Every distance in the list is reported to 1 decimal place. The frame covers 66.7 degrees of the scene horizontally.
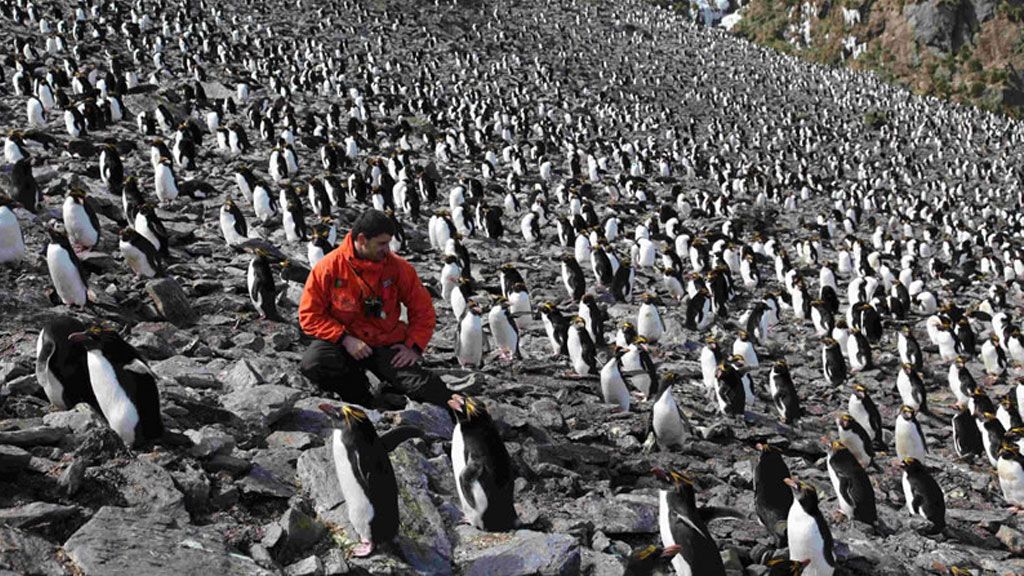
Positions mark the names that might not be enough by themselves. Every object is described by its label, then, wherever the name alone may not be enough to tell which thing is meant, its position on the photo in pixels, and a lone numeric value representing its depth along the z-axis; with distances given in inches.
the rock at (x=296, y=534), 161.2
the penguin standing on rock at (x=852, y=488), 295.1
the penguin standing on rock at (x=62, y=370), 197.9
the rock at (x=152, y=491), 159.5
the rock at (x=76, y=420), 183.3
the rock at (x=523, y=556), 168.2
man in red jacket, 235.1
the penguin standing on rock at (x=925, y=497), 309.1
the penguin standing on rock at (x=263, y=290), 357.4
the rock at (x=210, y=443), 187.8
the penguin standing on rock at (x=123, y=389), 185.5
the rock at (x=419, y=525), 170.1
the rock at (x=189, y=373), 247.6
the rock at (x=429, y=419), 242.2
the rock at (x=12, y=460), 157.0
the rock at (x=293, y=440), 213.3
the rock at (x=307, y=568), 153.2
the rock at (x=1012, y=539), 302.7
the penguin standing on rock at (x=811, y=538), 229.6
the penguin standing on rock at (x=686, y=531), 197.0
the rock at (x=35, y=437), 167.6
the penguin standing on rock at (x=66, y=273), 299.3
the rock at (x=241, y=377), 243.8
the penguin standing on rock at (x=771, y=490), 257.6
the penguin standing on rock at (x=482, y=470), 189.5
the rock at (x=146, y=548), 136.6
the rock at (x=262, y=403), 220.0
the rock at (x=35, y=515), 141.6
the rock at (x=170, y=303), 336.2
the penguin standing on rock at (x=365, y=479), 165.2
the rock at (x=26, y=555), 129.8
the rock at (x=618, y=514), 217.0
